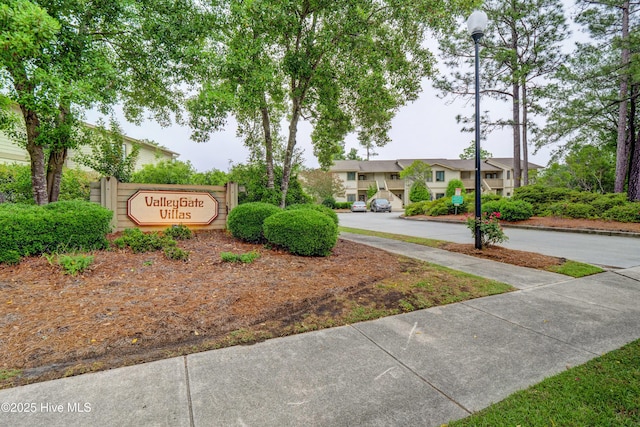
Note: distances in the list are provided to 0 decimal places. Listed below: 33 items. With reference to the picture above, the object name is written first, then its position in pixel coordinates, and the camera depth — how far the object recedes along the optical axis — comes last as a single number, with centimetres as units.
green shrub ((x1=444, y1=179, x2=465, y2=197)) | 3122
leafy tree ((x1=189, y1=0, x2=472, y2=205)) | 687
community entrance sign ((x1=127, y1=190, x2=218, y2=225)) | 688
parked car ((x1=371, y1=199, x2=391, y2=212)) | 3089
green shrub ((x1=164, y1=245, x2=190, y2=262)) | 512
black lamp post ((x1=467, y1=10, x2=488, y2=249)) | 640
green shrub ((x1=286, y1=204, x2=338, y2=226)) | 809
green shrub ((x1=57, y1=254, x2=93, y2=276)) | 406
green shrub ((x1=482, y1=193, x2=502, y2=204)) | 1789
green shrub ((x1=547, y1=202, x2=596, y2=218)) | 1334
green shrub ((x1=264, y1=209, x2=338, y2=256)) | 578
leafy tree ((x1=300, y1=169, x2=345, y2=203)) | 3475
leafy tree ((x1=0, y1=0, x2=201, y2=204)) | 461
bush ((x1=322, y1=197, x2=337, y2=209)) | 3278
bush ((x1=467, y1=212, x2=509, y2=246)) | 711
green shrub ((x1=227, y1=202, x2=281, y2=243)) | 665
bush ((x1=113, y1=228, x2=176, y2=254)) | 557
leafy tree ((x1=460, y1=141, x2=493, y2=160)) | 4859
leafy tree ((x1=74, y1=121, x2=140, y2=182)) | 865
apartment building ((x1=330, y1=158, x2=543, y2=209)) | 3947
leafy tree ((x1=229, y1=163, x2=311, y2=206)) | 913
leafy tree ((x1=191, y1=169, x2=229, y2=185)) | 940
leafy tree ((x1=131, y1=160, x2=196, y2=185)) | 915
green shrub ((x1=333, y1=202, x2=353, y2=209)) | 3506
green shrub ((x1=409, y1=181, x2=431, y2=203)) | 3256
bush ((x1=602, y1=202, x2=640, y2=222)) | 1179
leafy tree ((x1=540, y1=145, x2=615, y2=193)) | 2175
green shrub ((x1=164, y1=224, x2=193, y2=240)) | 668
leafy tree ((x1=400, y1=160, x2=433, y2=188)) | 3431
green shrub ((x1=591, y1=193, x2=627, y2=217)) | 1284
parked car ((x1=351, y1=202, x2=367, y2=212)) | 3122
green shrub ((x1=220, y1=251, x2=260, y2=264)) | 512
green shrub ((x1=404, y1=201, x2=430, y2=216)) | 2175
